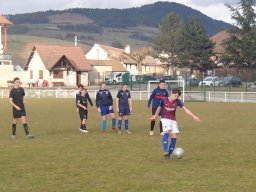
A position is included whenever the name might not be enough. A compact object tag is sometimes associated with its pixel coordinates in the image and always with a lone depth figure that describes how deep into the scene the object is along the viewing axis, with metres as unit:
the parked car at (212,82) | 56.34
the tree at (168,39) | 100.19
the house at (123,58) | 126.38
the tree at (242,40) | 67.75
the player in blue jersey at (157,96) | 18.62
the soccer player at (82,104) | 19.50
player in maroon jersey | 12.71
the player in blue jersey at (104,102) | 19.41
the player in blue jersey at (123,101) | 19.28
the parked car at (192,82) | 55.19
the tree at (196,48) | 85.75
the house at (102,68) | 94.75
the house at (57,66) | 83.38
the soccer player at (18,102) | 17.08
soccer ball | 12.55
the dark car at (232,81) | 58.12
